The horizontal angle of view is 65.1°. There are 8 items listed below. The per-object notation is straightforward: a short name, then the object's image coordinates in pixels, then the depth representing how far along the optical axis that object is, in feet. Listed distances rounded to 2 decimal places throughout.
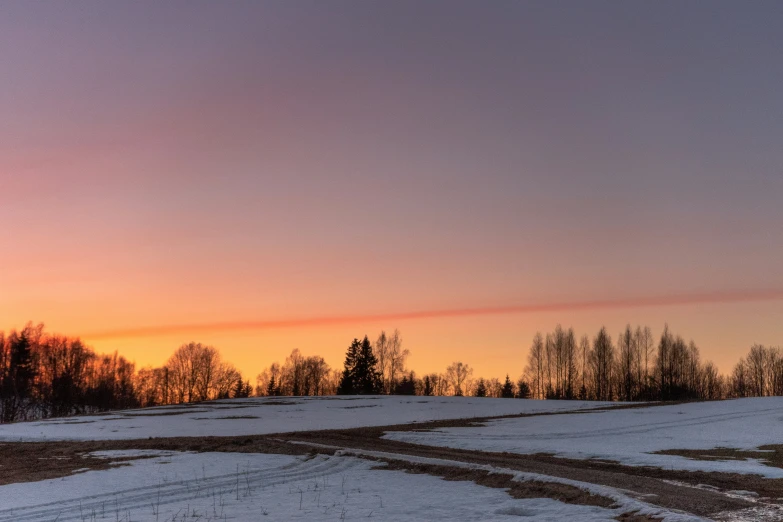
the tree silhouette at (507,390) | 450.05
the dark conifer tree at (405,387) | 478.59
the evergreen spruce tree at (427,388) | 529.81
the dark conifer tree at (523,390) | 471.83
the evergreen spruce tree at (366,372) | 452.76
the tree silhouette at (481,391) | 477.44
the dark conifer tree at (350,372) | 436.35
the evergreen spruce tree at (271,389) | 499.51
